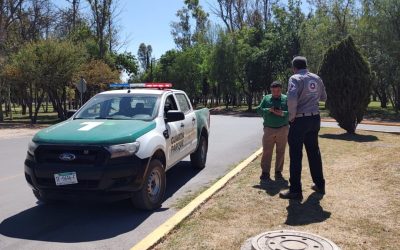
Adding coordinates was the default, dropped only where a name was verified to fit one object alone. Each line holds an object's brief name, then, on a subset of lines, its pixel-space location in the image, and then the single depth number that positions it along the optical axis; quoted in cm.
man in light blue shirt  640
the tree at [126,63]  5645
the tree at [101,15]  4628
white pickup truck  565
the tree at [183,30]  7212
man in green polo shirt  799
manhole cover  434
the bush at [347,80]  1566
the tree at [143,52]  11400
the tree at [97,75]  3438
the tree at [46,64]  2705
